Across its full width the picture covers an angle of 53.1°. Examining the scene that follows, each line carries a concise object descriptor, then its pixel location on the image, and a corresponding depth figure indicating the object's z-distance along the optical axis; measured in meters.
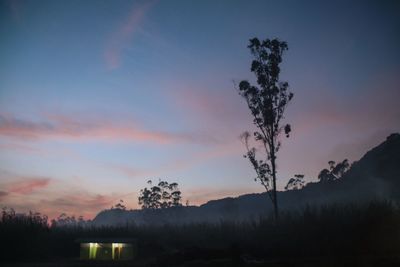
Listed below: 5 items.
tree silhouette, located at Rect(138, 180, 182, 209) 83.88
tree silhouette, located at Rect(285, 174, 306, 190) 94.61
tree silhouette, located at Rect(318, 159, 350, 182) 98.00
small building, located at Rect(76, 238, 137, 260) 18.59
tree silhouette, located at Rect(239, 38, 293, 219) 25.67
